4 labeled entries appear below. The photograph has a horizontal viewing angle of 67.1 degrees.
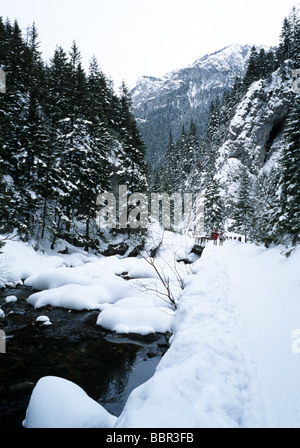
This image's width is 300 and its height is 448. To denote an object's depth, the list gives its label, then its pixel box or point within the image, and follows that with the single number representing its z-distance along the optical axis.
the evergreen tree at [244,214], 38.78
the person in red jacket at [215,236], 26.66
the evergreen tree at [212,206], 40.53
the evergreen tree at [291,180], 12.59
